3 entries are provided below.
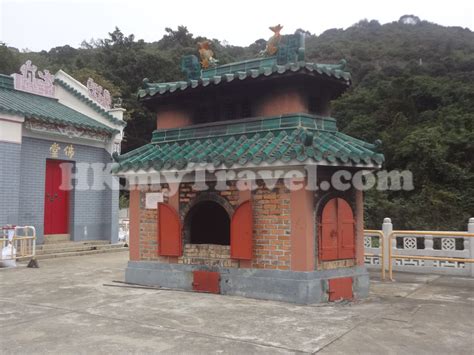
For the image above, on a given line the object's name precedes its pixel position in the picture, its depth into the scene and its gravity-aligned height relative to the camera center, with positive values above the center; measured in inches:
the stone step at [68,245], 540.4 -43.1
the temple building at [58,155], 505.7 +70.6
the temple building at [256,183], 291.7 +20.4
